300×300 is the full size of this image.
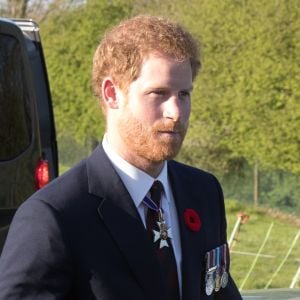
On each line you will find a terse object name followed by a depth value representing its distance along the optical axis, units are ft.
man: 17.41
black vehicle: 29.85
